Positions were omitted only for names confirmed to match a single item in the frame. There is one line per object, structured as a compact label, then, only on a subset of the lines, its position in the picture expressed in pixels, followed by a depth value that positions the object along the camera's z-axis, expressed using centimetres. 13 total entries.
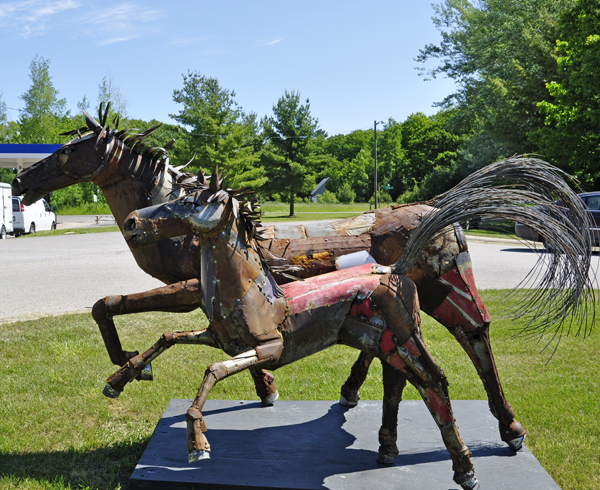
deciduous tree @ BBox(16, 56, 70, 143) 3859
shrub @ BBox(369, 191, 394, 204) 4706
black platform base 319
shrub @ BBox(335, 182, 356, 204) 5234
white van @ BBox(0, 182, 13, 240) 2114
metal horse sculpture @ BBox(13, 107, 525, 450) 361
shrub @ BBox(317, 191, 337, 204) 5175
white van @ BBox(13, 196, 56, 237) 2262
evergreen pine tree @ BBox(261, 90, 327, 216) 3572
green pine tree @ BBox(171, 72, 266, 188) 3022
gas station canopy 2450
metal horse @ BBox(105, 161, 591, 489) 295
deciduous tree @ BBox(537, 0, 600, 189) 1691
